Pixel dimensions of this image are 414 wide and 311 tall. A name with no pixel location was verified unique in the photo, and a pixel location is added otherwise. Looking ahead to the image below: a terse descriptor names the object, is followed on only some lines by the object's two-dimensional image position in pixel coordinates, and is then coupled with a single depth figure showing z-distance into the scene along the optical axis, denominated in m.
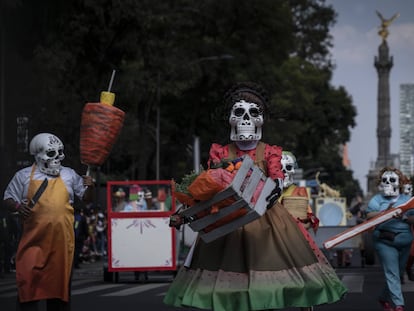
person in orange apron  10.36
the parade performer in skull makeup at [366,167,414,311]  13.73
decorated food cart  21.22
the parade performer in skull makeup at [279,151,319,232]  12.57
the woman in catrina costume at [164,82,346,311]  8.94
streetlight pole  47.02
